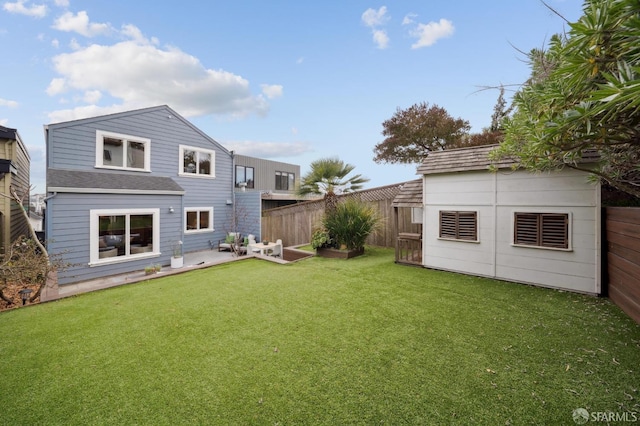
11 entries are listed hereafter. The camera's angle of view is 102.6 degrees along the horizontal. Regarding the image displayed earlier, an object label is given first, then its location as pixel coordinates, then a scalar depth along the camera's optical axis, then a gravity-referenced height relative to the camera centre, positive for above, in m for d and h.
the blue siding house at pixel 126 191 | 7.47 +0.72
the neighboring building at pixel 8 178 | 7.52 +1.04
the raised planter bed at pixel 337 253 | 8.53 -1.35
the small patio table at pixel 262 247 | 10.37 -1.37
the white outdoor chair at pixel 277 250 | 11.04 -1.62
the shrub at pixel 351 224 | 8.71 -0.36
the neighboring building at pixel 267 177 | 15.86 +2.83
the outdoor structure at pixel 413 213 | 7.50 +0.03
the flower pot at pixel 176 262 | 9.08 -1.75
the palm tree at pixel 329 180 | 9.35 +1.26
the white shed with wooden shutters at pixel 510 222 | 5.03 -0.17
